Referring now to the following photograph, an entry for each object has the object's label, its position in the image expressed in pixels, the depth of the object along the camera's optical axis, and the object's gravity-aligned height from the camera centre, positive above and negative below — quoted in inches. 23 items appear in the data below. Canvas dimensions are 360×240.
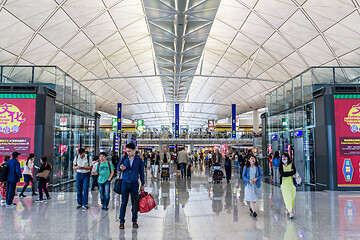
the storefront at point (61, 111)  526.6 +63.0
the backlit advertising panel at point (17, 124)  478.3 +29.6
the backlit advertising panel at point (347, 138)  496.4 +8.4
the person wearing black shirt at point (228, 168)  633.6 -52.5
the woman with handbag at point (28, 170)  408.2 -37.0
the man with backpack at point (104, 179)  331.6 -40.2
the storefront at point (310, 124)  512.7 +39.2
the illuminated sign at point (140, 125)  1691.7 +99.1
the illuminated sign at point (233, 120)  1457.9 +109.9
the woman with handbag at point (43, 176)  381.7 -41.8
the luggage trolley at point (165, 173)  671.1 -66.8
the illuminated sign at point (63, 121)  577.3 +40.9
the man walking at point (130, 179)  245.9 -29.6
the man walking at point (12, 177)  352.8 -40.7
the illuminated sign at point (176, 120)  1514.5 +112.7
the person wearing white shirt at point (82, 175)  335.9 -36.4
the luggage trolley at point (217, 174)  602.2 -61.9
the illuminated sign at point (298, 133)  614.6 +19.5
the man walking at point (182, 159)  699.5 -38.8
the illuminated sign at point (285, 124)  691.6 +44.0
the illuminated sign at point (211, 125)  1910.7 +112.6
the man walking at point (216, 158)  629.3 -32.2
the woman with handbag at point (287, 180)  295.2 -36.7
